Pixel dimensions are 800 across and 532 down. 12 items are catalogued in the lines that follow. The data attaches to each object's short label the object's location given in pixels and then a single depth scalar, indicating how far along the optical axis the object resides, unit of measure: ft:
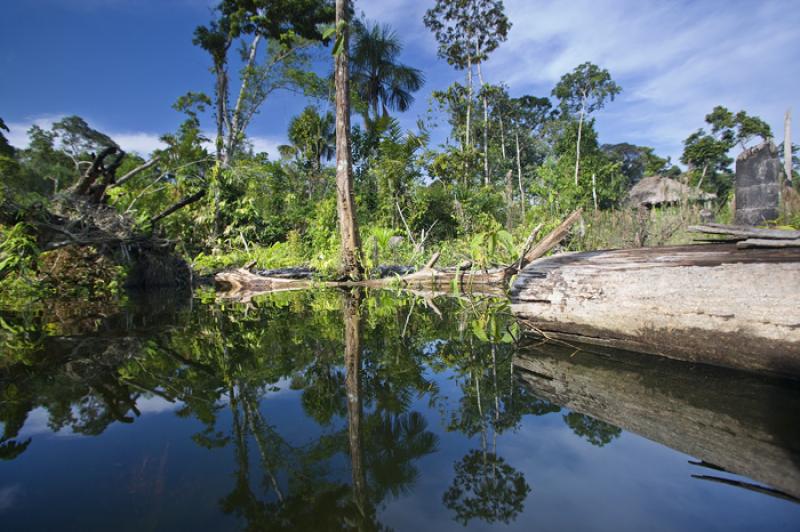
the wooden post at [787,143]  45.04
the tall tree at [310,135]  54.19
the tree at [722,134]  83.92
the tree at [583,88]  82.58
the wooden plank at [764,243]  4.68
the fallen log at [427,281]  16.58
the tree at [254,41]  44.80
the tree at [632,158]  129.39
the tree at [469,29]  66.28
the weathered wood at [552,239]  11.34
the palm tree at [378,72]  60.44
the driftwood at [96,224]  12.50
